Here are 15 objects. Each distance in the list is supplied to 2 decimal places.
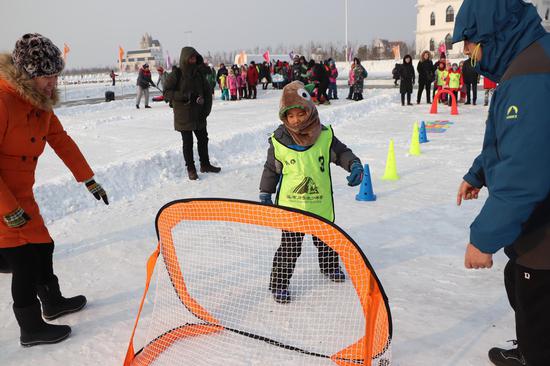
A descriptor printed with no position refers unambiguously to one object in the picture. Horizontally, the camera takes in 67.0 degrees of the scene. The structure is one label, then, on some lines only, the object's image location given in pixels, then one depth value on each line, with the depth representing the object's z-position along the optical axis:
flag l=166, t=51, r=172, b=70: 34.38
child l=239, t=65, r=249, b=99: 20.50
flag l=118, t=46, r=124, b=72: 34.96
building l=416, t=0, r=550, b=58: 67.56
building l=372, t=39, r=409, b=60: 91.82
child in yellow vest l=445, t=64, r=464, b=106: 14.64
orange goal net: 2.11
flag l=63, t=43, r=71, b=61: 26.07
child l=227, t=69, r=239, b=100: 19.95
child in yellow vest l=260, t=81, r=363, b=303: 3.06
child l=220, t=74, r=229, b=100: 20.59
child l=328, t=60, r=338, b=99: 18.50
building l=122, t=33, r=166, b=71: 125.25
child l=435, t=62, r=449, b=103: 15.20
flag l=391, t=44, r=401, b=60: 41.87
